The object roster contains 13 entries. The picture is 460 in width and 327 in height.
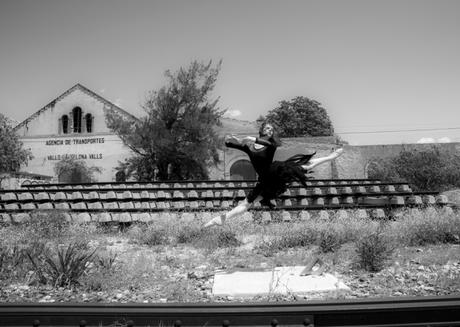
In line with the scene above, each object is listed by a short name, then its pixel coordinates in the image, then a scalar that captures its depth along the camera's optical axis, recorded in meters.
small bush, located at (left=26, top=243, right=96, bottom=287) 5.53
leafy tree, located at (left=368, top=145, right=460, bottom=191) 28.88
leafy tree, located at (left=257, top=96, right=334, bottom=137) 51.94
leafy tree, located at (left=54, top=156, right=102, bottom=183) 34.06
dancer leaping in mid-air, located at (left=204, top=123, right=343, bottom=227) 6.03
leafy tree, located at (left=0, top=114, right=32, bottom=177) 31.66
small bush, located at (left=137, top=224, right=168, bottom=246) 8.32
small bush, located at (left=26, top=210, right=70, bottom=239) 8.83
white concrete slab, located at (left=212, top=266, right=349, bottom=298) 4.91
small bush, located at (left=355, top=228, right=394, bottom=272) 5.98
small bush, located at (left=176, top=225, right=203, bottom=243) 8.41
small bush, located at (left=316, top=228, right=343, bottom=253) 7.08
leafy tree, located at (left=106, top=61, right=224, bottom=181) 27.83
